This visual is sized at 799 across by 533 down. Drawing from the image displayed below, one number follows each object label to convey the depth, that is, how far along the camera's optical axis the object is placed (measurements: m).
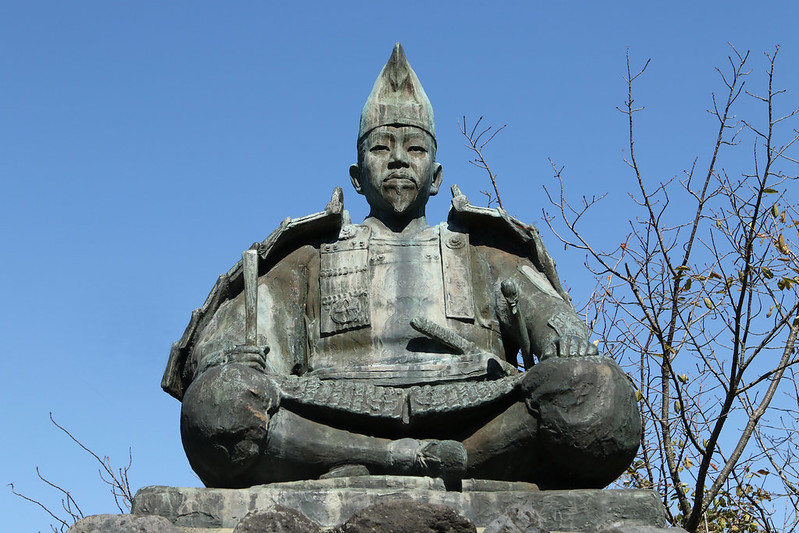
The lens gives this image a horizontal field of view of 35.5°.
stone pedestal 5.80
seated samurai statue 6.11
